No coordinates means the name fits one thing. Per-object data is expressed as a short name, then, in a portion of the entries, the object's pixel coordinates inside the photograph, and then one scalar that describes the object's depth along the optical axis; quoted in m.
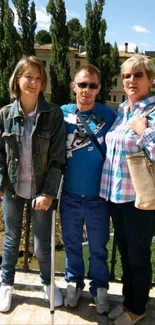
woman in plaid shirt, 2.36
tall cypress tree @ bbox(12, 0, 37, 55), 22.98
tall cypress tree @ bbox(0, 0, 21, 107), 22.29
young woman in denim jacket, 2.60
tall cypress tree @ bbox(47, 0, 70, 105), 22.64
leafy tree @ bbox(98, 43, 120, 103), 23.50
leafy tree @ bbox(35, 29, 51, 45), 59.81
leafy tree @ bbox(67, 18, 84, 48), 65.62
